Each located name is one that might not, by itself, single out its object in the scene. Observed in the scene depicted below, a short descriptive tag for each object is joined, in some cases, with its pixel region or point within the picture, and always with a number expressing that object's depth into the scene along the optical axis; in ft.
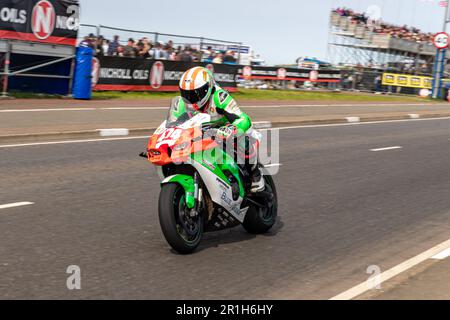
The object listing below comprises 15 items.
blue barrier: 69.46
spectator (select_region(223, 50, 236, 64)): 98.43
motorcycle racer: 21.06
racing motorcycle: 19.86
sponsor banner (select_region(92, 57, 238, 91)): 76.96
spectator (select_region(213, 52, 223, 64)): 96.07
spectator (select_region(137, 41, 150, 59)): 81.61
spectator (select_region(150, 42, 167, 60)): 84.27
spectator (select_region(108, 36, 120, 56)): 77.56
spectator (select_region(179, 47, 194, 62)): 88.43
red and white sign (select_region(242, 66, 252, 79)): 120.16
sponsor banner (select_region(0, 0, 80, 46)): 63.26
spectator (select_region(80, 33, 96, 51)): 72.64
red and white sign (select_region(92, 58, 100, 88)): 74.74
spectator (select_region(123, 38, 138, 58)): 79.71
